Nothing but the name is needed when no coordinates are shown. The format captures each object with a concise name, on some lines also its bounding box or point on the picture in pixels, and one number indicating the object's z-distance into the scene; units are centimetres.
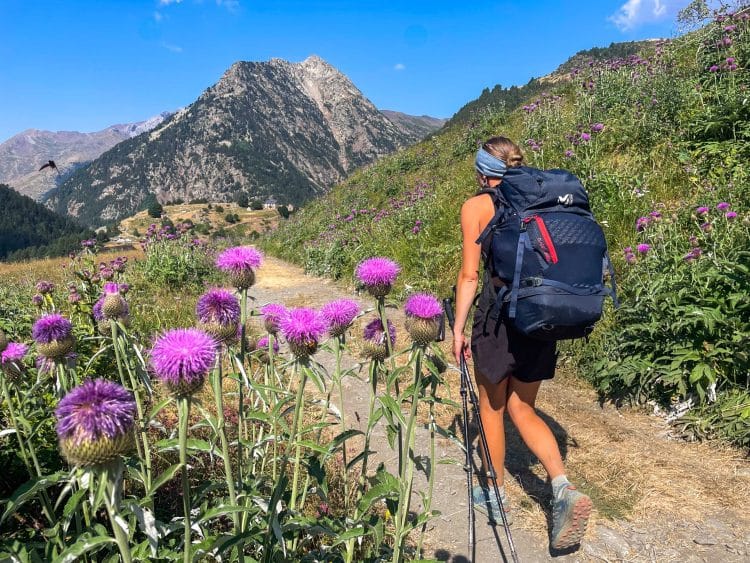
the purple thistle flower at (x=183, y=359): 164
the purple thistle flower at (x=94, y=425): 141
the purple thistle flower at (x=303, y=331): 212
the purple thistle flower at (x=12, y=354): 229
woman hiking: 298
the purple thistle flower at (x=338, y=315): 246
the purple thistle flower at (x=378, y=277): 245
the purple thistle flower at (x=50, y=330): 223
